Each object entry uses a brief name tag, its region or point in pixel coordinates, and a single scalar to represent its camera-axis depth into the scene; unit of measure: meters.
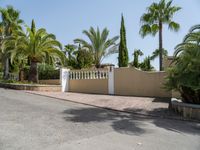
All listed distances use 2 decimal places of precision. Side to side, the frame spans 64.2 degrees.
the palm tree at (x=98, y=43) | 18.73
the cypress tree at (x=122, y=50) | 16.68
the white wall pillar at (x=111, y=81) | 11.06
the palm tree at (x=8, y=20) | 17.56
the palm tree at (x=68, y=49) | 27.19
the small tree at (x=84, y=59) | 17.57
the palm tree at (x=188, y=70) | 6.19
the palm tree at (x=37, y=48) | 12.52
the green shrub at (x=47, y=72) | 13.35
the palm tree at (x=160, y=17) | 13.87
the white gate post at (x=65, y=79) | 12.23
